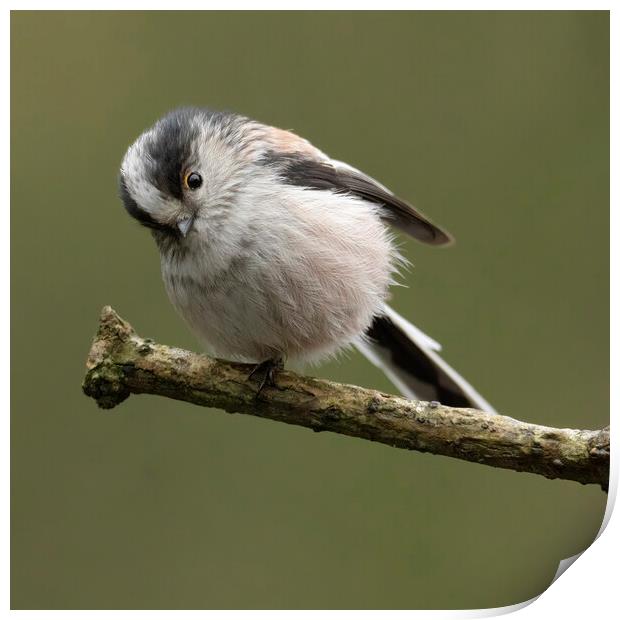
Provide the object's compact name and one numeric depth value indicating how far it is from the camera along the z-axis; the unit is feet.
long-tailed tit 7.68
